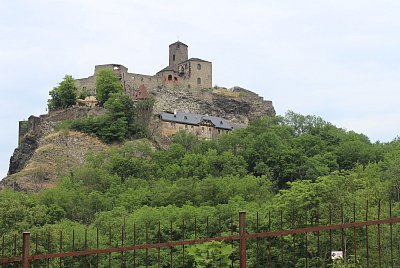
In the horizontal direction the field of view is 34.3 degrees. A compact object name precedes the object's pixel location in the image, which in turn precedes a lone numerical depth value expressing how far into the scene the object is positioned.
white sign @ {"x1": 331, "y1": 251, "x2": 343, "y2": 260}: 9.10
